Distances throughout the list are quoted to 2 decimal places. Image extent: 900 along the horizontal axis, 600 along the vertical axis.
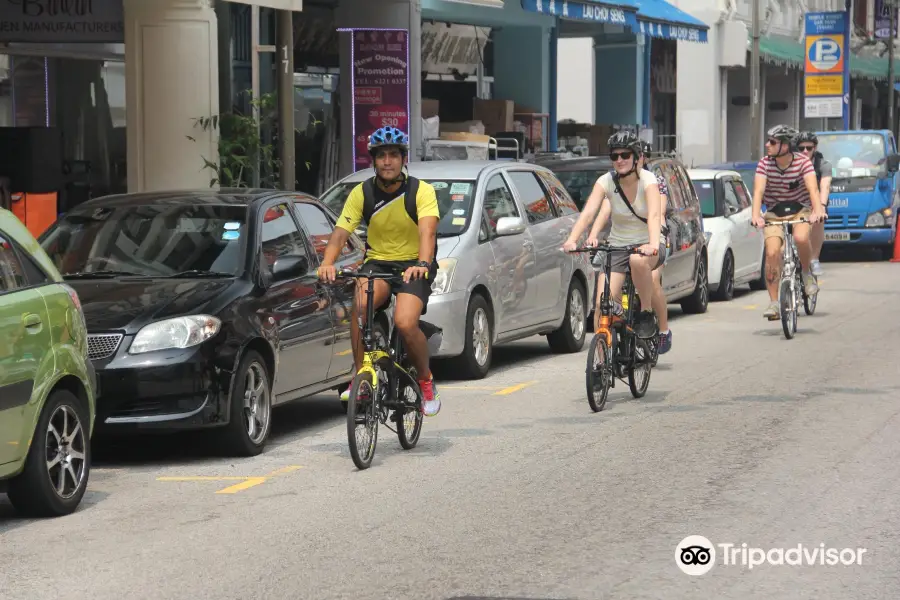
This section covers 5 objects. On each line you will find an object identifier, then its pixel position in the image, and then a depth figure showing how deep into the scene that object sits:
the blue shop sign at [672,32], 28.27
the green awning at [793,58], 40.41
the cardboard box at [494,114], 28.41
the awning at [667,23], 28.35
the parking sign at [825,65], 38.97
